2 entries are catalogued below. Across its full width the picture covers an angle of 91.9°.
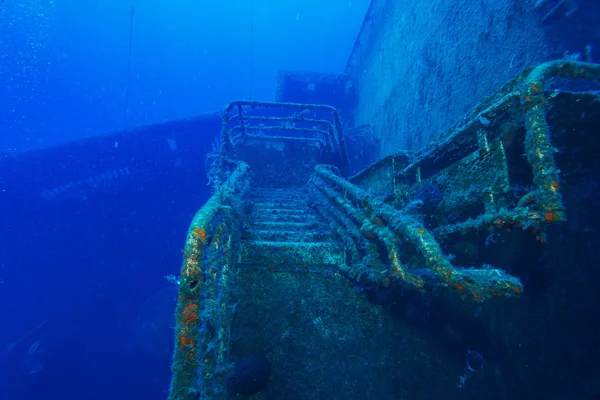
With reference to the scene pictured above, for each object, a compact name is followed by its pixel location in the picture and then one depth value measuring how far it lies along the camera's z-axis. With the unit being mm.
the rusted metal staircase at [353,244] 1624
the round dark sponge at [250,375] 2328
